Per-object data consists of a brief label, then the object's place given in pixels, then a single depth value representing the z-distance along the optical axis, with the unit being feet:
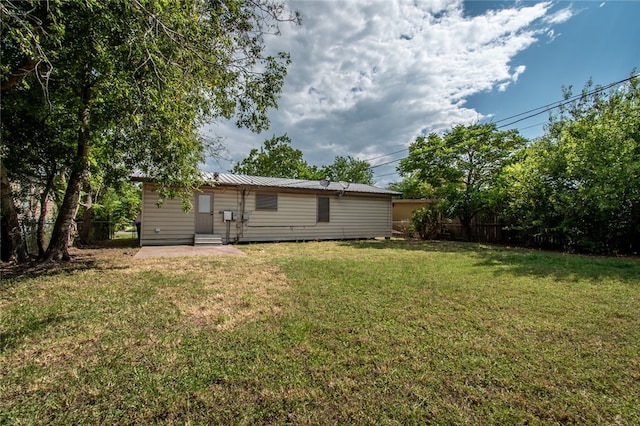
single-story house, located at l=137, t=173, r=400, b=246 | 31.01
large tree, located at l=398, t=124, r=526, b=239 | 39.78
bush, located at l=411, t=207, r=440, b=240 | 44.21
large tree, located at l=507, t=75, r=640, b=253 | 25.04
